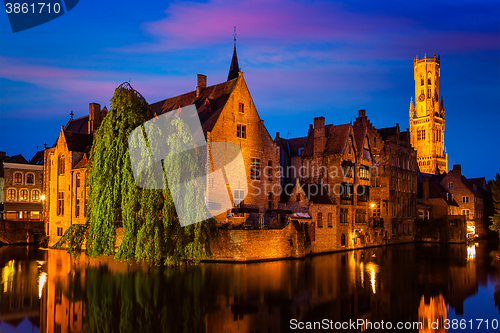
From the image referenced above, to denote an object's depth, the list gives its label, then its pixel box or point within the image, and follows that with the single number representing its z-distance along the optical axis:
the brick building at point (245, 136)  40.69
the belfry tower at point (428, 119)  137.62
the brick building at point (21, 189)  57.72
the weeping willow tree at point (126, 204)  26.52
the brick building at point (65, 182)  46.84
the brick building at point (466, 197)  67.81
